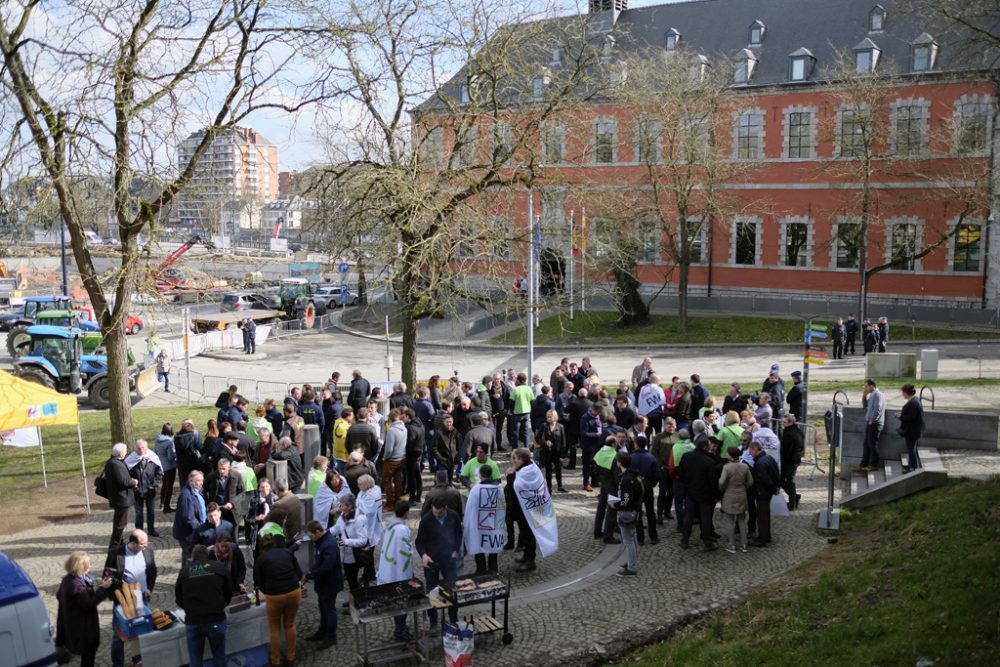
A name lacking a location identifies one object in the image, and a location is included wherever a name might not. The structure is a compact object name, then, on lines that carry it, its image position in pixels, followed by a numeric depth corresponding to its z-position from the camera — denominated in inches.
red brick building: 1569.9
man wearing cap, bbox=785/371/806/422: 706.8
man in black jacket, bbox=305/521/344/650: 385.4
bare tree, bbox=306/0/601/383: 743.1
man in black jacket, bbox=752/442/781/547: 495.5
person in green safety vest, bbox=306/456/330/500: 479.5
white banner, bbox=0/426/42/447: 679.1
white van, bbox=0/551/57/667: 315.9
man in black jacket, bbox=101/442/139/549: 505.4
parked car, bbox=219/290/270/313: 2029.7
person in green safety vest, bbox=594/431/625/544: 512.1
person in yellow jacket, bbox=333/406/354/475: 605.3
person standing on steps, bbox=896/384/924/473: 579.2
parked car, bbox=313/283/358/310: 2213.3
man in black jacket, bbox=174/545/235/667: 350.0
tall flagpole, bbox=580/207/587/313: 868.5
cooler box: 358.0
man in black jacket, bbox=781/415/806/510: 544.7
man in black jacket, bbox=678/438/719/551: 491.5
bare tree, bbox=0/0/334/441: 573.3
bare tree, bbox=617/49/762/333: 1507.1
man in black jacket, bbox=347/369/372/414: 773.3
